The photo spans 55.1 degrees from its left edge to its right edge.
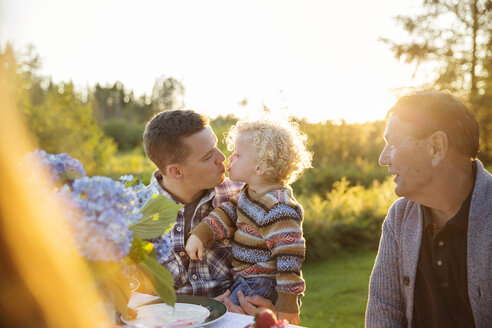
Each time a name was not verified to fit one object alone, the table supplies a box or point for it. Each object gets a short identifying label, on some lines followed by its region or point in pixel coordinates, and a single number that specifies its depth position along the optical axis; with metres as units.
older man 1.83
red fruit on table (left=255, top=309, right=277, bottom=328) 1.22
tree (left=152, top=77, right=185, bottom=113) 52.62
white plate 1.67
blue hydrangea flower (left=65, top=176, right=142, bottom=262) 1.14
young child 2.22
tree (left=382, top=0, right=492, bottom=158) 19.27
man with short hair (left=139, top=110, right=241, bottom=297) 2.60
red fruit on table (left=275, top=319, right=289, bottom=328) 1.24
